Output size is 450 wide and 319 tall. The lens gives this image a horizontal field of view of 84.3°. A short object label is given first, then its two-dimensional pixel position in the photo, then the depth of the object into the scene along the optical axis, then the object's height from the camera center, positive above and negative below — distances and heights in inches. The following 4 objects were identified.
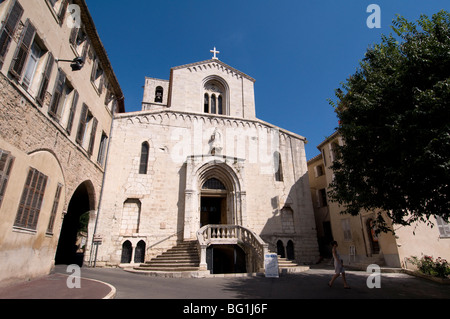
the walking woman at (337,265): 305.3 -17.5
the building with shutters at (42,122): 262.2 +165.0
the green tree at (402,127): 243.6 +128.5
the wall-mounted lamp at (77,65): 350.0 +253.1
